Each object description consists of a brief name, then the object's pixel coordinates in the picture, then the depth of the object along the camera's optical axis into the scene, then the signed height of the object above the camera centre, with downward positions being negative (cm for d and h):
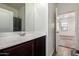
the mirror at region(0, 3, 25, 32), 119 +45
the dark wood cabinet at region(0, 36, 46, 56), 111 -74
